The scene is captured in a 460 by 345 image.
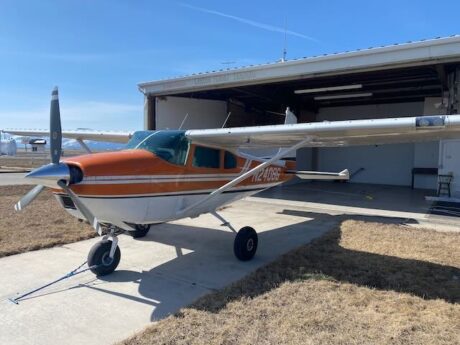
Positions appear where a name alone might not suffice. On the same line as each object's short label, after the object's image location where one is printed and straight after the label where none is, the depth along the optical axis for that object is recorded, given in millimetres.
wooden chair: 13124
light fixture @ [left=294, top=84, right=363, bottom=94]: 15586
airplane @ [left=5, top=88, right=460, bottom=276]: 4621
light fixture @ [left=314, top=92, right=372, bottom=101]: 17656
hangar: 10773
